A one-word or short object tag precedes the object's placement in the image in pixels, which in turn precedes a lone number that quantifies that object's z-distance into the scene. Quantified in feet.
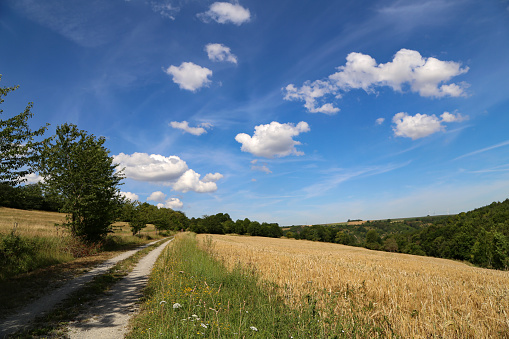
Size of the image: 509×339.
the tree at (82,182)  63.72
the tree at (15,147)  36.11
